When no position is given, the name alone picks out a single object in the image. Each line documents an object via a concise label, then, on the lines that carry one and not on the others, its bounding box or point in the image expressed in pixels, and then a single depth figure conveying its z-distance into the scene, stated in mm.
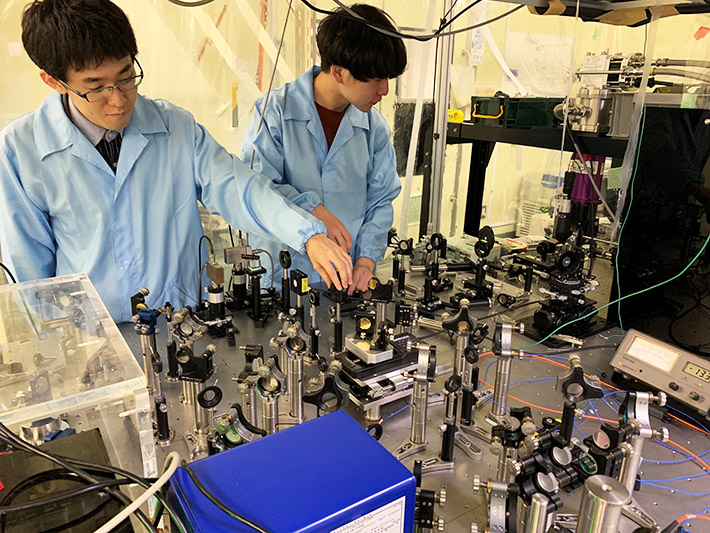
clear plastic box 697
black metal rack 1767
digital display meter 1232
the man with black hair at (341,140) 1562
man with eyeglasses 1250
